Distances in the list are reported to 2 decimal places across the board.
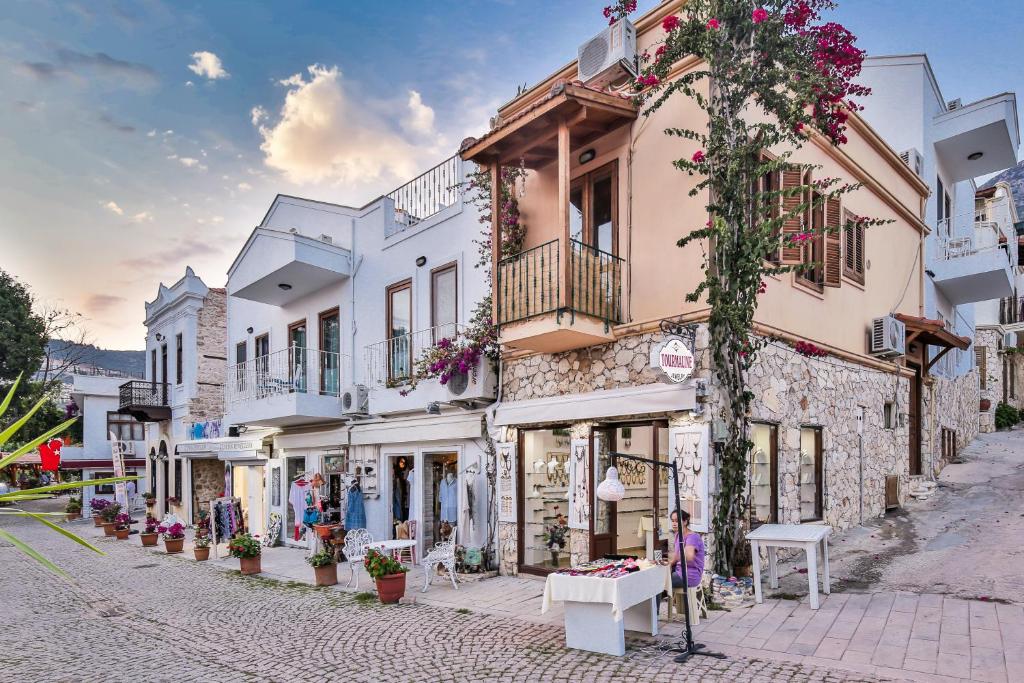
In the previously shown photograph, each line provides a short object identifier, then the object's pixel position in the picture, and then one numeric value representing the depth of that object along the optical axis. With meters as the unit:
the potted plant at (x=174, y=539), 16.02
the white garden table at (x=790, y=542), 7.37
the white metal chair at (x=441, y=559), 10.13
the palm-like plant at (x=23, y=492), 3.42
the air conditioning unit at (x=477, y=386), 11.29
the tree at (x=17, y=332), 29.52
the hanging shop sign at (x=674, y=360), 8.13
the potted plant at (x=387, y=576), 9.34
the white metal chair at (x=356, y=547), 10.75
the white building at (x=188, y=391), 22.06
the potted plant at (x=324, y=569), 11.01
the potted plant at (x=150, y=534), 17.52
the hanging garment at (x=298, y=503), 15.42
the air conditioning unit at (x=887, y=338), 12.06
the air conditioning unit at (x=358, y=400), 14.03
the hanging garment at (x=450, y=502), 11.95
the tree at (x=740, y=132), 8.34
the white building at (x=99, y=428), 30.62
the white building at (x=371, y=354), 12.28
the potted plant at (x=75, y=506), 27.28
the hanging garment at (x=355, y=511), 13.59
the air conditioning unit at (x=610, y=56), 9.93
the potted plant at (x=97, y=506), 22.38
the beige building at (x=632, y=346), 8.96
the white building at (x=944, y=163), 14.80
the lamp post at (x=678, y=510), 6.36
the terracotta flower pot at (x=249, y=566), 12.48
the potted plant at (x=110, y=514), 21.02
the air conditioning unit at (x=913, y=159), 14.27
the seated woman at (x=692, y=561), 7.08
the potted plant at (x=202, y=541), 14.64
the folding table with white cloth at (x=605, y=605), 6.53
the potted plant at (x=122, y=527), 19.31
